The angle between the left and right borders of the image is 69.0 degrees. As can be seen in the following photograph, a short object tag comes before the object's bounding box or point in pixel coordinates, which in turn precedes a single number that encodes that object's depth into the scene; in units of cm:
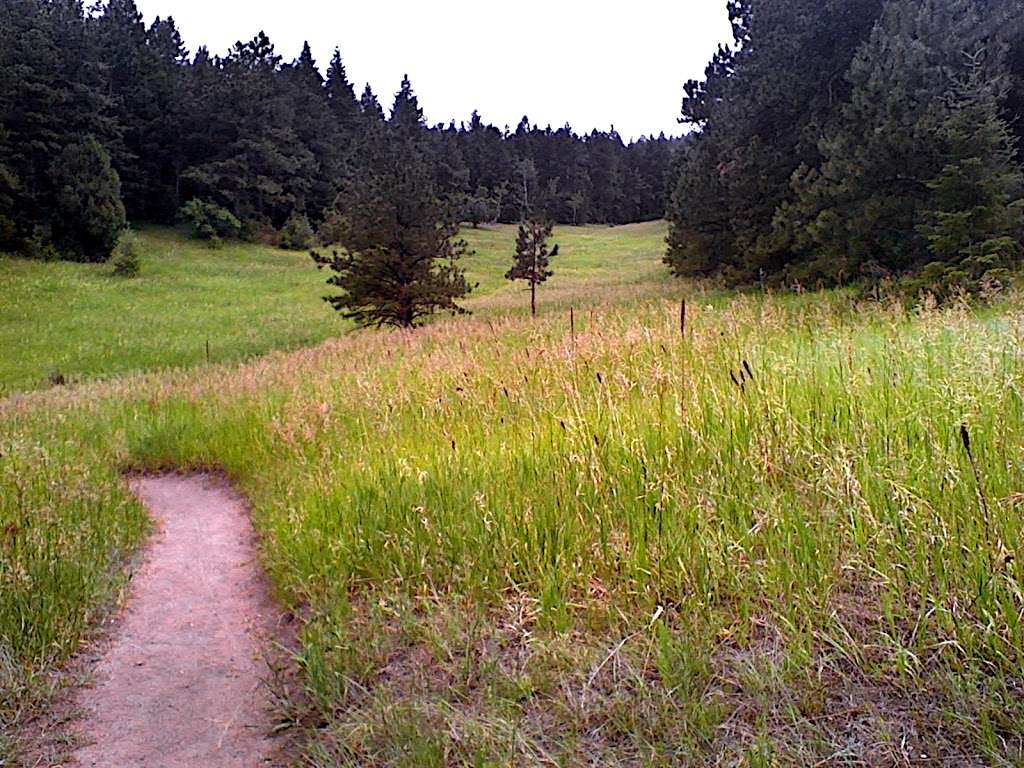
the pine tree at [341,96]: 7681
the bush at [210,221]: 5106
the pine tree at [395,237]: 2059
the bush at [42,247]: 3928
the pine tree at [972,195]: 1438
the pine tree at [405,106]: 2267
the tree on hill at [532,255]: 2355
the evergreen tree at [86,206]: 4191
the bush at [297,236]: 5350
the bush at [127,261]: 3775
